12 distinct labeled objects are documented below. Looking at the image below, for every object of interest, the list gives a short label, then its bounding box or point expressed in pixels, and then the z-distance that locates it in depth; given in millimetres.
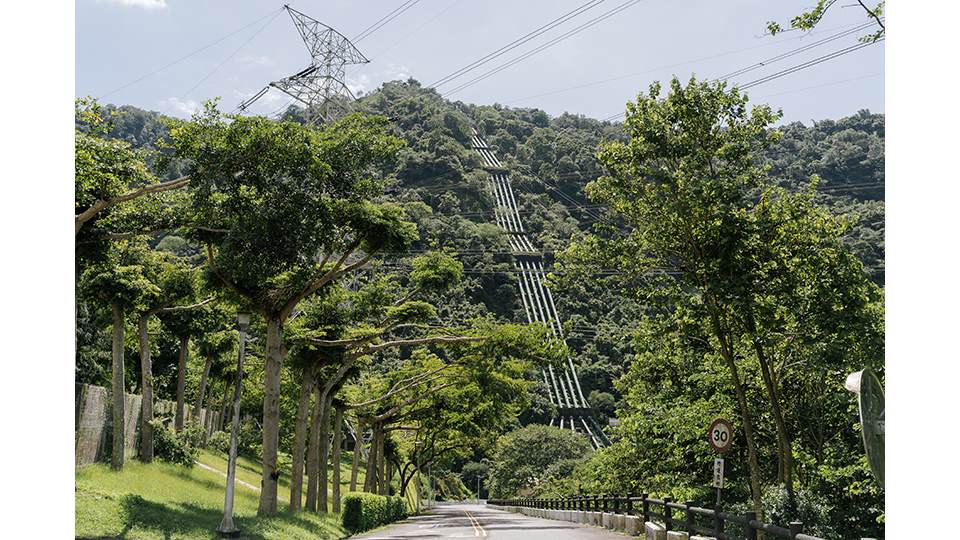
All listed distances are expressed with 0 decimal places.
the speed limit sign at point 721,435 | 14606
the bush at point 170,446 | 36375
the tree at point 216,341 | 39969
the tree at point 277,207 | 19734
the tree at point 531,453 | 90625
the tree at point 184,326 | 38219
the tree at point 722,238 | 19422
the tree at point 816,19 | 12492
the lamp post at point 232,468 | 18906
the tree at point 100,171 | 15664
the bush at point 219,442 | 55125
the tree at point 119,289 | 26069
